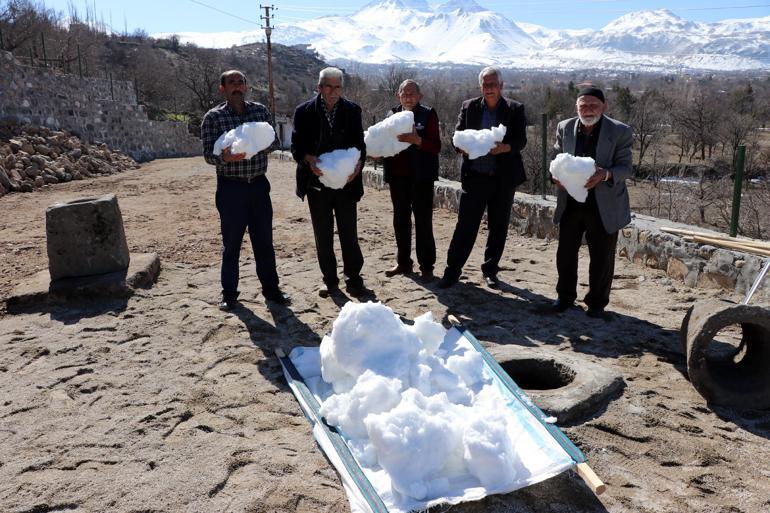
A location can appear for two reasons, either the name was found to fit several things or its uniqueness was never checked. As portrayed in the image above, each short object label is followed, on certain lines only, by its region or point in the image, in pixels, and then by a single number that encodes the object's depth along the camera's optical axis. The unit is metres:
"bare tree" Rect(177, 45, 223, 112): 40.09
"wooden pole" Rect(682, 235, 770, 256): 5.02
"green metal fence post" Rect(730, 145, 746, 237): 5.68
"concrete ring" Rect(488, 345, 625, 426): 3.18
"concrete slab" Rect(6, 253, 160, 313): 5.09
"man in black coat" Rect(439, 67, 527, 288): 4.95
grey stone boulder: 5.25
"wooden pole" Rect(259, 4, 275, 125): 25.06
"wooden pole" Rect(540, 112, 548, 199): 7.71
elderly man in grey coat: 4.28
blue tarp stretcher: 2.46
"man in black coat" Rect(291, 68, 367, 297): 4.79
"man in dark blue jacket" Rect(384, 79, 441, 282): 5.18
